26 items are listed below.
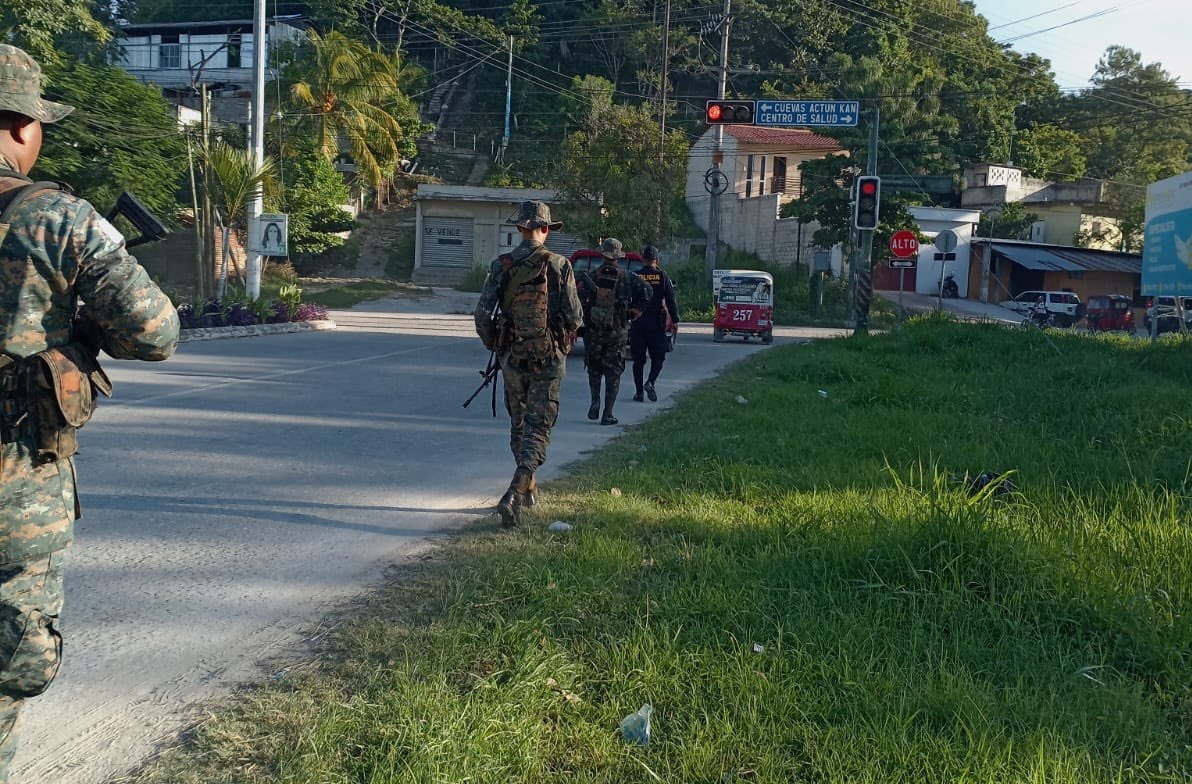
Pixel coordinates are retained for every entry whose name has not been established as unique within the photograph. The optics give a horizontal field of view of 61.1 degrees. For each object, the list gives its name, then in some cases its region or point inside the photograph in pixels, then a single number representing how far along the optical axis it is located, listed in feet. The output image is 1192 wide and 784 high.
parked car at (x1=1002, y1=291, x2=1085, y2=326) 126.31
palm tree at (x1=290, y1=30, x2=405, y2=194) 131.54
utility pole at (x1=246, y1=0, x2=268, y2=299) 74.08
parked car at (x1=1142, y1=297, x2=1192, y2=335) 107.49
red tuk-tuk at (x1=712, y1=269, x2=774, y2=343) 77.46
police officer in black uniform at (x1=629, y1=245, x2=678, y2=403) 39.19
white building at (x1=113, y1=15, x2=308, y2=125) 171.73
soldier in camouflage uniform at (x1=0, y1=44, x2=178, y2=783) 8.61
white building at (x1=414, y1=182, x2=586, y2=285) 146.10
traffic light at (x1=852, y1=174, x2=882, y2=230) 64.03
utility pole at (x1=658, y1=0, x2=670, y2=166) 118.83
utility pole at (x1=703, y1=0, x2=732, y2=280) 105.29
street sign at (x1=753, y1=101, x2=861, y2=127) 68.18
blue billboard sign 56.95
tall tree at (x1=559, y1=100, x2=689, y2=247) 116.67
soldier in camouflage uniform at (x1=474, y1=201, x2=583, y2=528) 20.35
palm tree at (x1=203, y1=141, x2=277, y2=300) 72.95
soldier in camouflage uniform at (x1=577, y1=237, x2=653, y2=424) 34.27
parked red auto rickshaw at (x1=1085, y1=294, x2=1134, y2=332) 120.06
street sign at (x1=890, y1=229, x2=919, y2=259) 88.89
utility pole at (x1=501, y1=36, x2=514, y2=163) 170.40
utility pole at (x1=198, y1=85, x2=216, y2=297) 72.79
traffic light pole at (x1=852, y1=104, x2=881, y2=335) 69.31
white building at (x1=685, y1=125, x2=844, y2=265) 145.81
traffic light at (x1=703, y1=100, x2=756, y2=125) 64.44
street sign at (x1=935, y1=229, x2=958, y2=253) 83.74
